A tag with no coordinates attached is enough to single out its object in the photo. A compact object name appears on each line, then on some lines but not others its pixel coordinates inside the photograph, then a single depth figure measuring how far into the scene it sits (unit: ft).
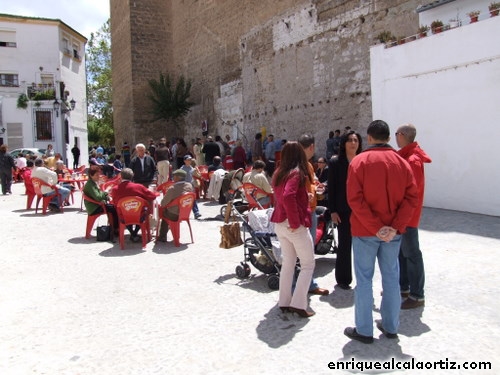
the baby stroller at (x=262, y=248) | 15.72
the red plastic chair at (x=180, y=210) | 22.66
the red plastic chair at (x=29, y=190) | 35.14
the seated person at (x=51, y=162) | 43.77
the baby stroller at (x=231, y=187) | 31.09
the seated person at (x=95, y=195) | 24.73
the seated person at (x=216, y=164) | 37.60
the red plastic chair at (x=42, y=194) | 32.89
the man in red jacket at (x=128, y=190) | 22.72
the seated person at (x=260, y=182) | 26.63
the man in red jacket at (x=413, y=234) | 13.15
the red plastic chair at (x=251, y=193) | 26.14
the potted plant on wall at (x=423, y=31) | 29.99
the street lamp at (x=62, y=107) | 89.52
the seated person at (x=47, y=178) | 32.68
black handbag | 24.44
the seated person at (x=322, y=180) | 18.95
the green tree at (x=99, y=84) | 159.53
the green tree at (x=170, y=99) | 81.46
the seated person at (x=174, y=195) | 22.70
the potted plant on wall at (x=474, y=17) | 26.78
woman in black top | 14.73
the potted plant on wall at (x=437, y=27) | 28.99
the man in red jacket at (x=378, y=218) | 10.77
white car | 73.20
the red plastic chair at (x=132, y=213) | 22.23
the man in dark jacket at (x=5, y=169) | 48.01
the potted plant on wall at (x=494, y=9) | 25.50
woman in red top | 12.71
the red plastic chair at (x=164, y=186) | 29.76
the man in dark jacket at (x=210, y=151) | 49.67
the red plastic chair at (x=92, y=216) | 24.75
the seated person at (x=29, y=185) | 35.12
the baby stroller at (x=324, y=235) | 17.92
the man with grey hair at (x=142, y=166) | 29.32
